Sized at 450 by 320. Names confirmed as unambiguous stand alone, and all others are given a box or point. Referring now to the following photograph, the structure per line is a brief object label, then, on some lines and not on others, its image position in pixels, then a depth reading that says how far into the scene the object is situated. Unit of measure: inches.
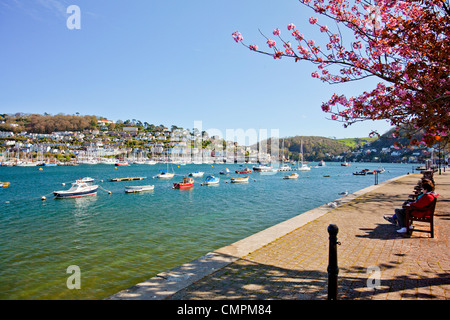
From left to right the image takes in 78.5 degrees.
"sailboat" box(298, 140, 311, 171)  3812.5
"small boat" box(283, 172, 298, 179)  2444.0
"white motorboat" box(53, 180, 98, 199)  1296.8
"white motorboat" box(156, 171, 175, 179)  2572.8
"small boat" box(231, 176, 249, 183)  2137.1
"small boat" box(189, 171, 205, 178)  2780.3
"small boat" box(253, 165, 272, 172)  3575.3
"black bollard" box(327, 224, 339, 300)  145.7
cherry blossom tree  191.5
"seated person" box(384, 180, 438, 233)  278.8
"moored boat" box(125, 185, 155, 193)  1509.1
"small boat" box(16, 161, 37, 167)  5477.4
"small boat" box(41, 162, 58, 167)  5527.6
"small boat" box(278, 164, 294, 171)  3893.7
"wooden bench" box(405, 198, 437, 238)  278.0
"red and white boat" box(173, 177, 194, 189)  1687.5
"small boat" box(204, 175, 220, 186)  1945.1
